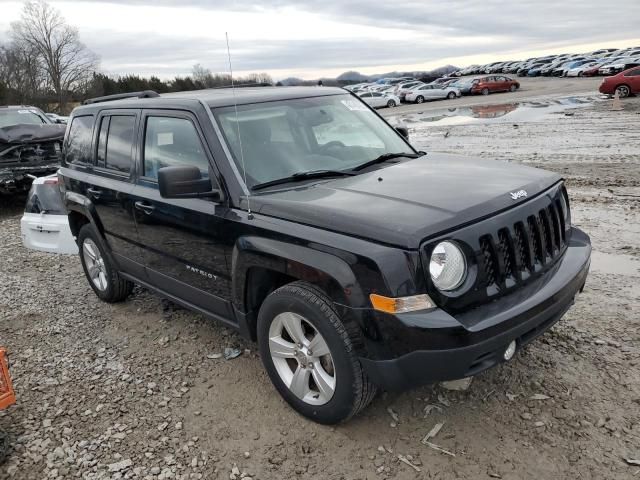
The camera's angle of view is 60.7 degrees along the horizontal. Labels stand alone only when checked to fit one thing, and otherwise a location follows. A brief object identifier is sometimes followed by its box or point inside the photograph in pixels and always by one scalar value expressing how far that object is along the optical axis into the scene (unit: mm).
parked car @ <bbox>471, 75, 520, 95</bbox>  41062
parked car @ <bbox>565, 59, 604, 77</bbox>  48644
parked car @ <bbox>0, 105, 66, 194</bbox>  9719
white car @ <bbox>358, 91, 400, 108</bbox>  37719
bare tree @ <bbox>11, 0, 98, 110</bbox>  60531
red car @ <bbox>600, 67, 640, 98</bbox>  24084
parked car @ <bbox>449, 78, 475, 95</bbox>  41594
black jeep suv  2672
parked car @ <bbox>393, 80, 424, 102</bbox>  40319
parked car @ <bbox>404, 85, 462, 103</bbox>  39500
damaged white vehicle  6398
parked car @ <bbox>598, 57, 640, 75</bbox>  40469
